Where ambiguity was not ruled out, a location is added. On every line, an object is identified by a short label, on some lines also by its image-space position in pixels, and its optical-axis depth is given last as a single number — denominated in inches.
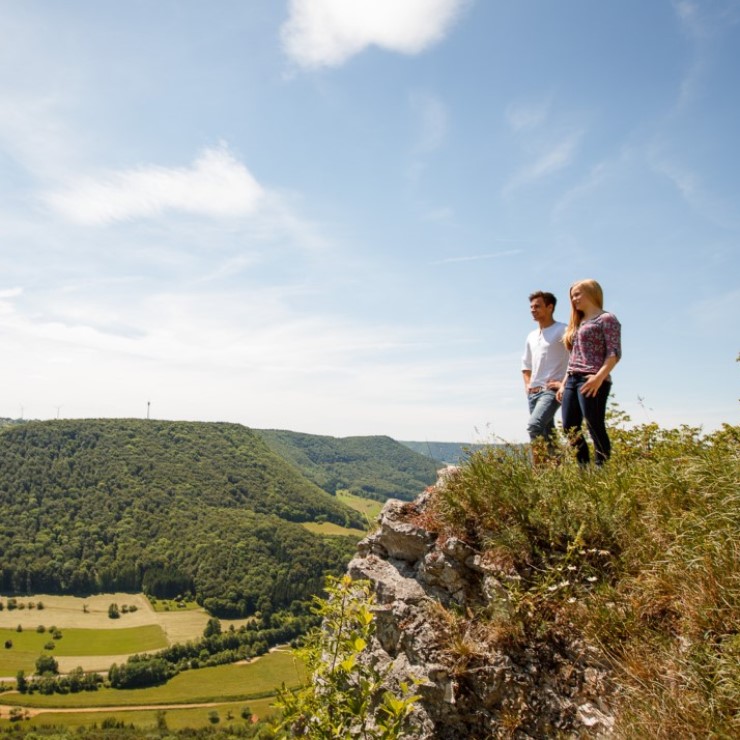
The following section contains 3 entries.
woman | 205.0
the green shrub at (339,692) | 96.0
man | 241.8
